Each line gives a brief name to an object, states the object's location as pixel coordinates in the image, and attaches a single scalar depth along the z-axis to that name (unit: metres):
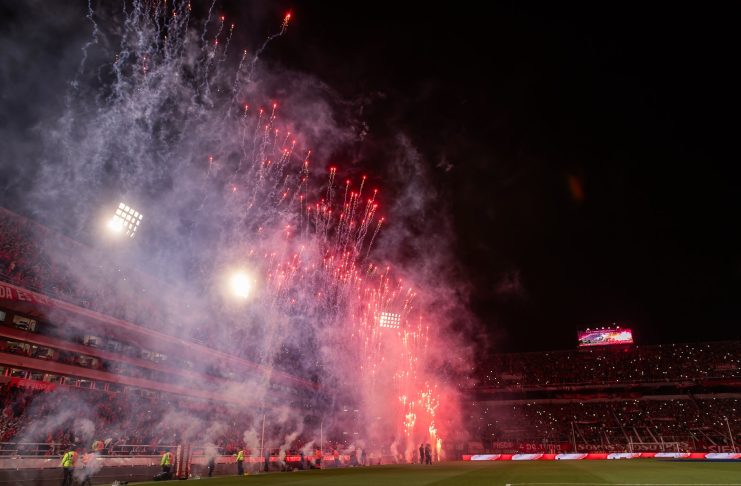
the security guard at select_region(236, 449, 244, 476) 24.00
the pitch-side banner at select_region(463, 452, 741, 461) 38.47
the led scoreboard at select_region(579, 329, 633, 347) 58.91
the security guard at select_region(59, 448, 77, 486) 15.67
